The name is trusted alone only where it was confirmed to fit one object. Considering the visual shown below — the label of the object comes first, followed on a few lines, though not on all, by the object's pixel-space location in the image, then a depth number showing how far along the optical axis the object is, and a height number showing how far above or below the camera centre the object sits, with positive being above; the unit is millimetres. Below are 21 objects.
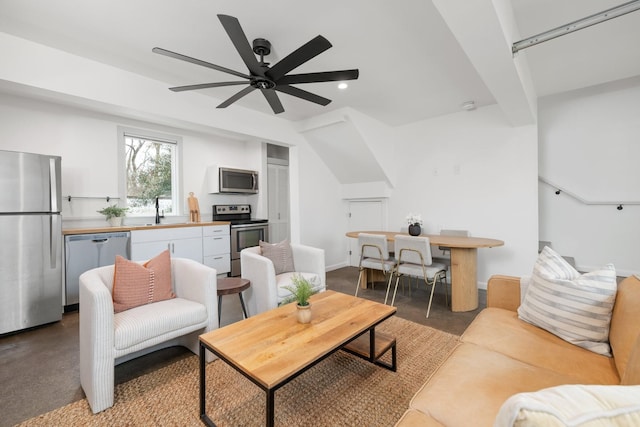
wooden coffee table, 1277 -709
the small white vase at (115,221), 3604 -85
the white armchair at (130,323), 1613 -710
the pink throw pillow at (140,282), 2003 -514
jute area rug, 1539 -1135
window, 4031 +646
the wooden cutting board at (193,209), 4461 +69
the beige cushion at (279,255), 3002 -469
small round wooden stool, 2373 -648
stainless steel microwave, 4539 +541
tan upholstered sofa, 991 -708
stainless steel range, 4590 -261
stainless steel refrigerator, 2527 -238
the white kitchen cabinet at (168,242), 3529 -388
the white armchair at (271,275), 2545 -642
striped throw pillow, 1377 -502
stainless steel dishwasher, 3057 -453
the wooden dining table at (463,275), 3113 -737
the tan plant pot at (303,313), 1753 -641
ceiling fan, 1759 +1062
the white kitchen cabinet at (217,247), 4219 -533
